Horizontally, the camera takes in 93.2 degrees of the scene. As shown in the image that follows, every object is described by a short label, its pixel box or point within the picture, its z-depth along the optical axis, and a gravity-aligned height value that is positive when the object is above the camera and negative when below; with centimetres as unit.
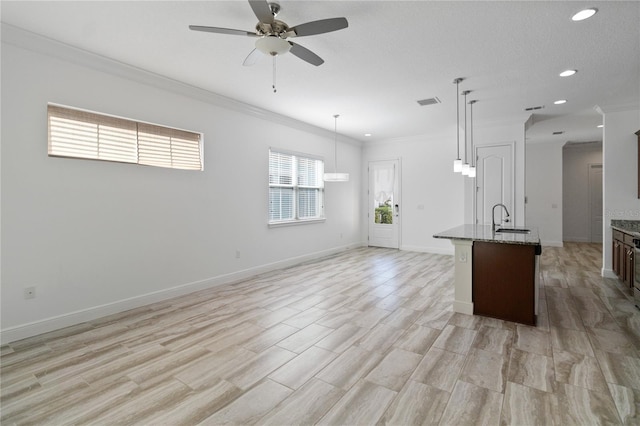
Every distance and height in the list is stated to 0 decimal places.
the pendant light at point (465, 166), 424 +59
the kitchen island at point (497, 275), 318 -74
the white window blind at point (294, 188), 581 +42
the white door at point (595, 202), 869 +16
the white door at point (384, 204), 796 +11
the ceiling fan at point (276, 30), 222 +139
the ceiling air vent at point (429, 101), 479 +173
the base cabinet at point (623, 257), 392 -70
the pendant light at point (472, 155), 432 +112
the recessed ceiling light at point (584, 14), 250 +163
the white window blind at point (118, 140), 318 +83
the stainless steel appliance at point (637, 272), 360 -78
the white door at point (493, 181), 606 +56
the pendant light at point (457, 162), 401 +62
